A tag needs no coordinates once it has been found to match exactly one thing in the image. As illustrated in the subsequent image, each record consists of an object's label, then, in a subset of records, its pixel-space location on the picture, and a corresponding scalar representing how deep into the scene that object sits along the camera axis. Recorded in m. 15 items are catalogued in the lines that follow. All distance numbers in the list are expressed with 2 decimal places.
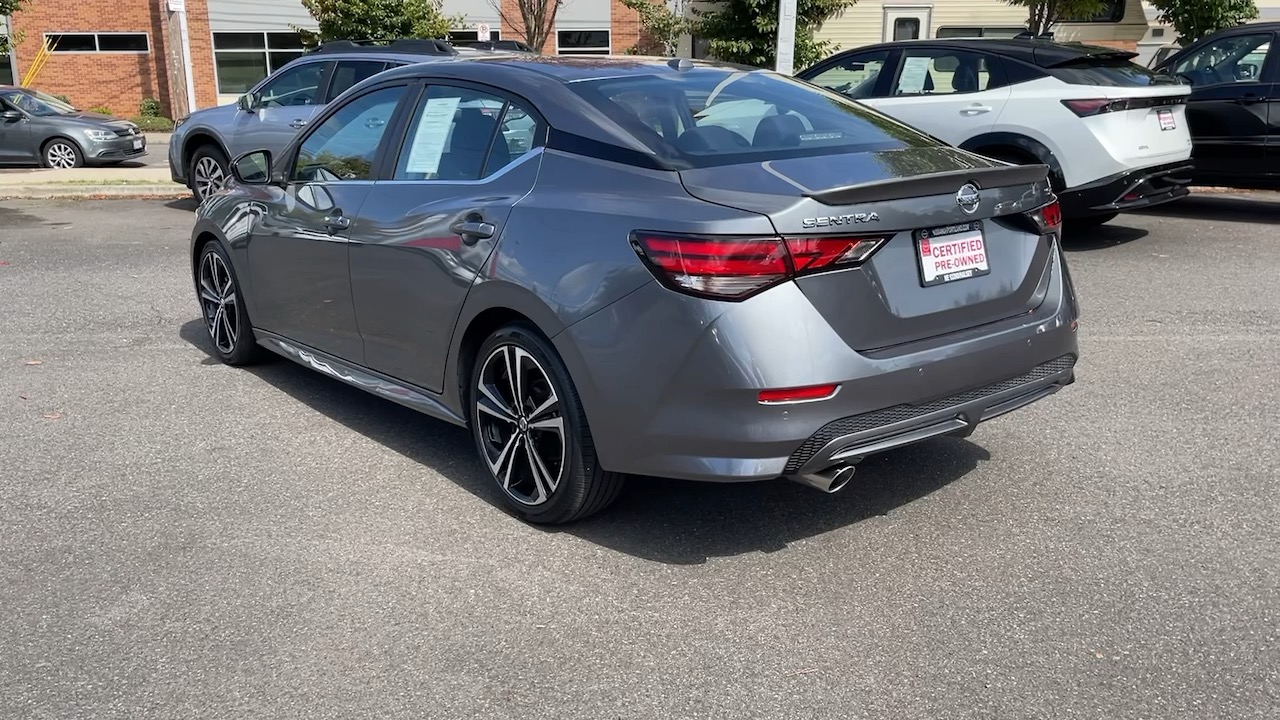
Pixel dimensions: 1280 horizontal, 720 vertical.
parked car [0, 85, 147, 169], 17.81
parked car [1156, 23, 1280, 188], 10.72
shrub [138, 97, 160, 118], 31.12
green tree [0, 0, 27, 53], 21.25
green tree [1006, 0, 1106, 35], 19.95
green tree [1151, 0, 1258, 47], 22.28
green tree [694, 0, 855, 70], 20.88
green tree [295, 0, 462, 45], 24.39
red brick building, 29.75
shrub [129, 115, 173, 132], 29.34
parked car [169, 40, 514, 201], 10.88
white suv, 9.11
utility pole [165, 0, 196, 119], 28.62
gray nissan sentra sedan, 3.50
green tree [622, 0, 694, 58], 24.20
